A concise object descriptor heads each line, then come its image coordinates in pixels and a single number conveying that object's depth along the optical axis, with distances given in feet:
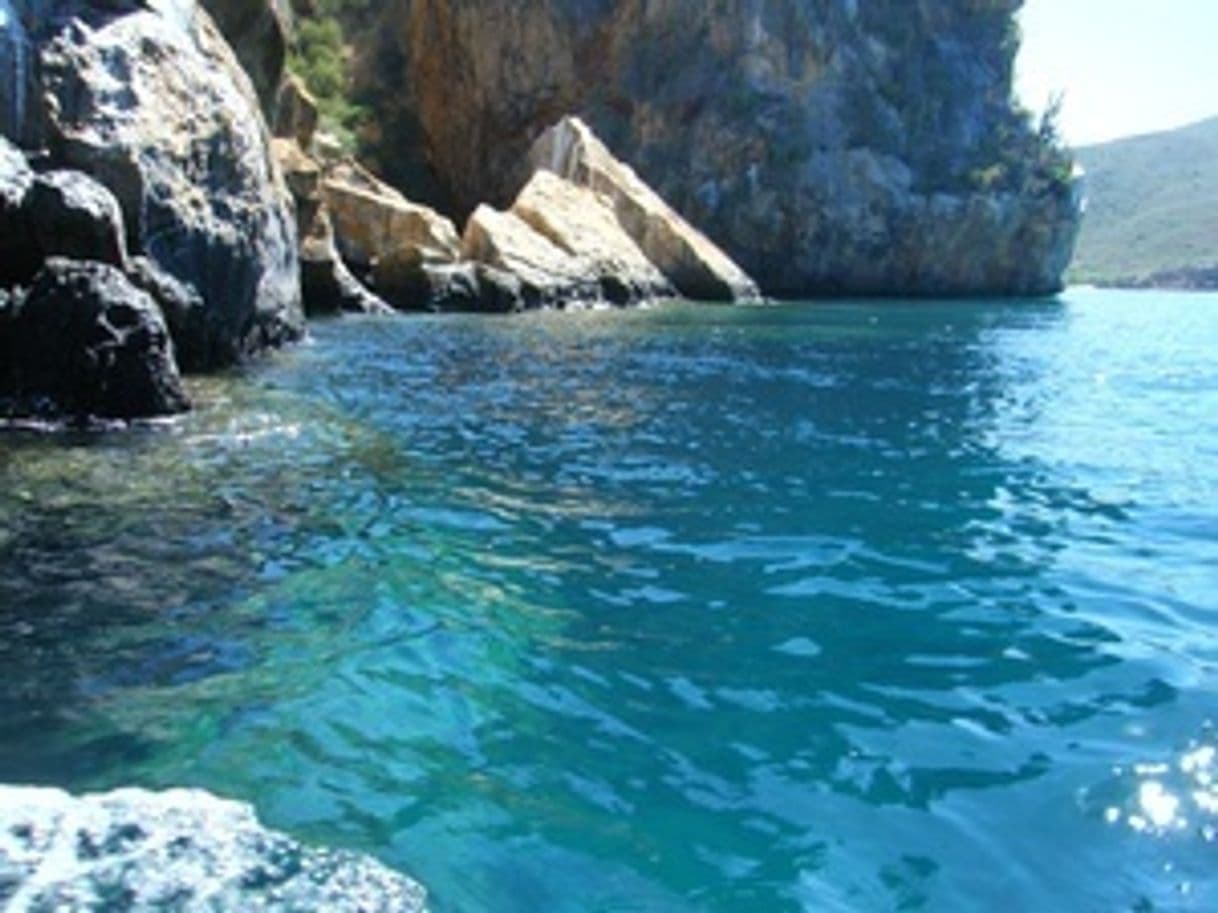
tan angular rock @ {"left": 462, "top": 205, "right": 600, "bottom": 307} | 139.44
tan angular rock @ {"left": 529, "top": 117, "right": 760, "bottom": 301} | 170.40
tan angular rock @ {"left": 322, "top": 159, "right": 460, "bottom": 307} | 132.87
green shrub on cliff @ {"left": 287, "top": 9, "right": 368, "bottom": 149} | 214.90
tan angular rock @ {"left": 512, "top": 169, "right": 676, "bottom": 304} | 151.12
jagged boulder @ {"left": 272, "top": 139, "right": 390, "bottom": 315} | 113.91
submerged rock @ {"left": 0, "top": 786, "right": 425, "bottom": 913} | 13.89
